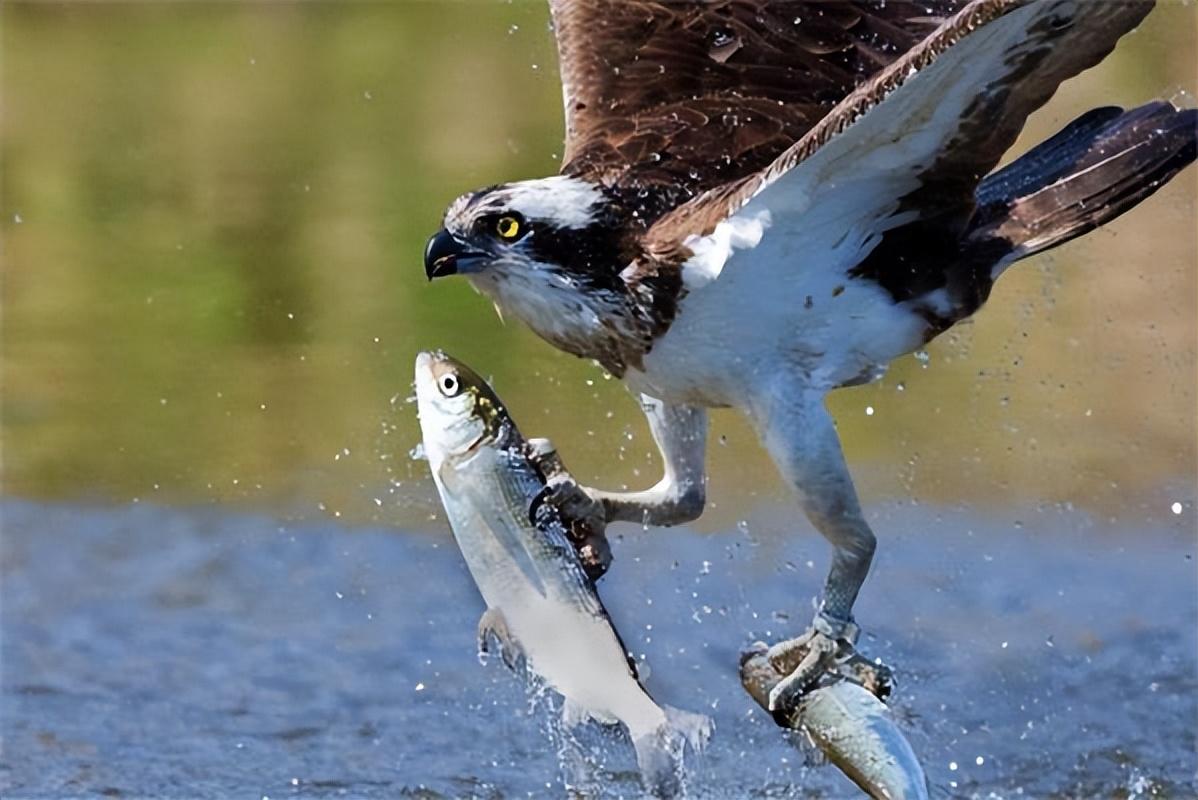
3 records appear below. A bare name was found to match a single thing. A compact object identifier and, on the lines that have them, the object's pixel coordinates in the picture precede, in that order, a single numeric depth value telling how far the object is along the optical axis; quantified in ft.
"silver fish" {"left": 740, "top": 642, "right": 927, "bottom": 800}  27.81
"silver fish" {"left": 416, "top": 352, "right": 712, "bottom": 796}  29.17
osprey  28.48
